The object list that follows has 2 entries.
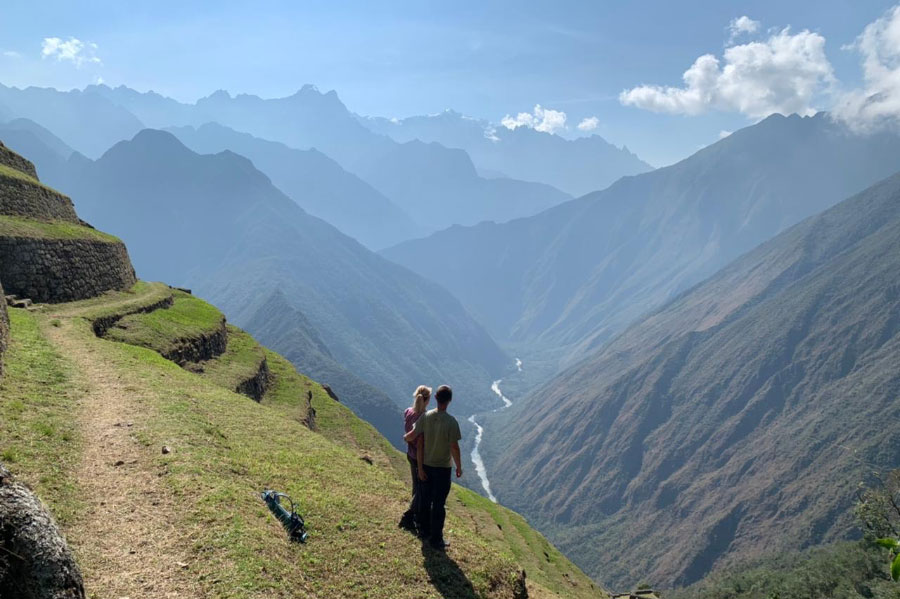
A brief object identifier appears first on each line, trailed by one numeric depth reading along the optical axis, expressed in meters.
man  13.85
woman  14.66
